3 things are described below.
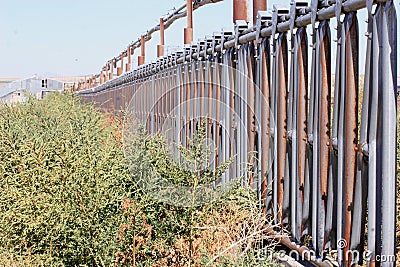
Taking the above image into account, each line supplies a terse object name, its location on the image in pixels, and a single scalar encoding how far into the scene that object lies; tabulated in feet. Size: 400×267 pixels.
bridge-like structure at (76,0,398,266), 15.15
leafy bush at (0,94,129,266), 20.35
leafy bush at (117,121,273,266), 20.36
